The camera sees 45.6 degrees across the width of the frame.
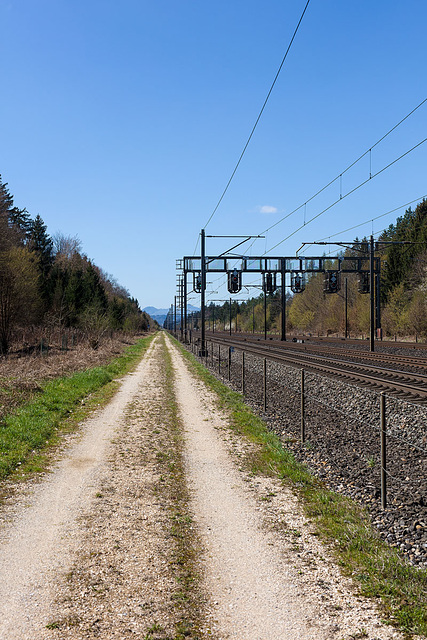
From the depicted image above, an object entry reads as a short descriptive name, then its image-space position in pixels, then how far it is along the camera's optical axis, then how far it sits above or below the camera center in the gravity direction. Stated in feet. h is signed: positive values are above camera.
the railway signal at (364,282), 138.51 +12.43
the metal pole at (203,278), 126.41 +12.70
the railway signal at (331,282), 134.82 +12.05
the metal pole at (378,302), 151.60 +8.02
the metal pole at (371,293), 104.90 +7.71
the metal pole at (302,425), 34.30 -6.67
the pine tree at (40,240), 218.67 +40.24
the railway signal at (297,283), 149.31 +13.46
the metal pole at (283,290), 160.66 +12.34
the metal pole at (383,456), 21.91 -5.71
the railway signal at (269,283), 154.92 +13.63
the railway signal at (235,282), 138.31 +12.46
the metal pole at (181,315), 249.14 +6.21
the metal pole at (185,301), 169.29 +11.65
